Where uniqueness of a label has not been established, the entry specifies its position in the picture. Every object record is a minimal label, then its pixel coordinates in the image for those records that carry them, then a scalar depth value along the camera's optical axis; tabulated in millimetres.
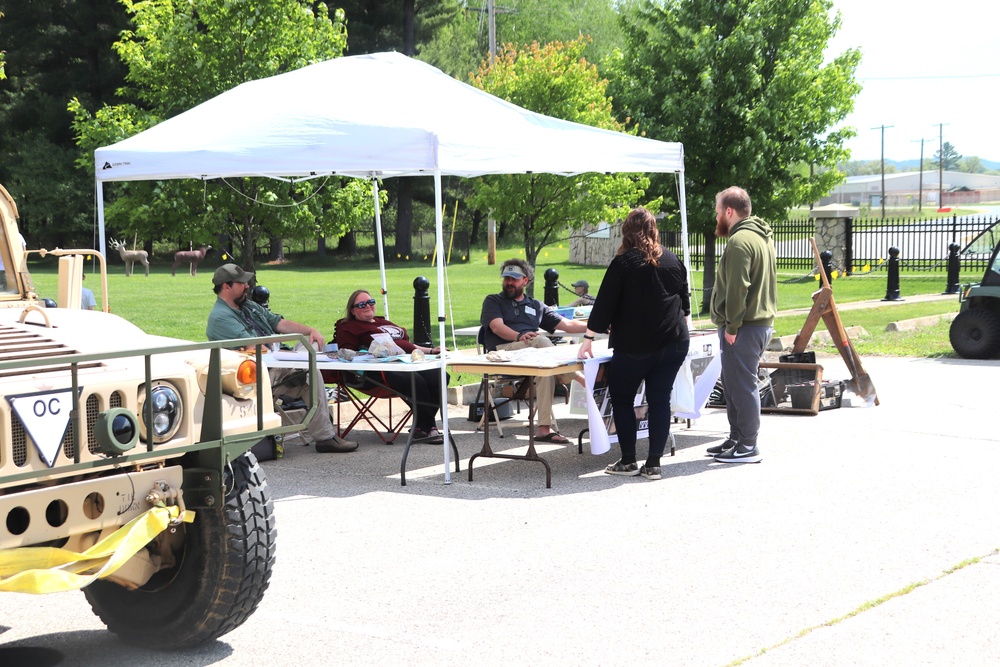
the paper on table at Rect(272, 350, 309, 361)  9344
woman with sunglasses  9625
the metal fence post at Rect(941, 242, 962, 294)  25953
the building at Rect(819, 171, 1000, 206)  160150
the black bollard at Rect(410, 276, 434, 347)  14531
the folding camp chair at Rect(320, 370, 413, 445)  9656
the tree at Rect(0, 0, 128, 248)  45812
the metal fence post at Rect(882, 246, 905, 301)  24266
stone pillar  34781
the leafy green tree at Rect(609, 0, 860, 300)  20703
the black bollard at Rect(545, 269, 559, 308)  15766
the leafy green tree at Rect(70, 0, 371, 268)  15844
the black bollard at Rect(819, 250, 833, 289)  21578
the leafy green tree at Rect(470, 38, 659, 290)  19422
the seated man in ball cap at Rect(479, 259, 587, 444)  10461
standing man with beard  9000
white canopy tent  8625
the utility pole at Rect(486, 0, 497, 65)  43975
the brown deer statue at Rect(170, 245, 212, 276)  37500
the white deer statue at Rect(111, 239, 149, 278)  36844
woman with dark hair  8352
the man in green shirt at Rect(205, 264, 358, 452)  9562
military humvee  4102
